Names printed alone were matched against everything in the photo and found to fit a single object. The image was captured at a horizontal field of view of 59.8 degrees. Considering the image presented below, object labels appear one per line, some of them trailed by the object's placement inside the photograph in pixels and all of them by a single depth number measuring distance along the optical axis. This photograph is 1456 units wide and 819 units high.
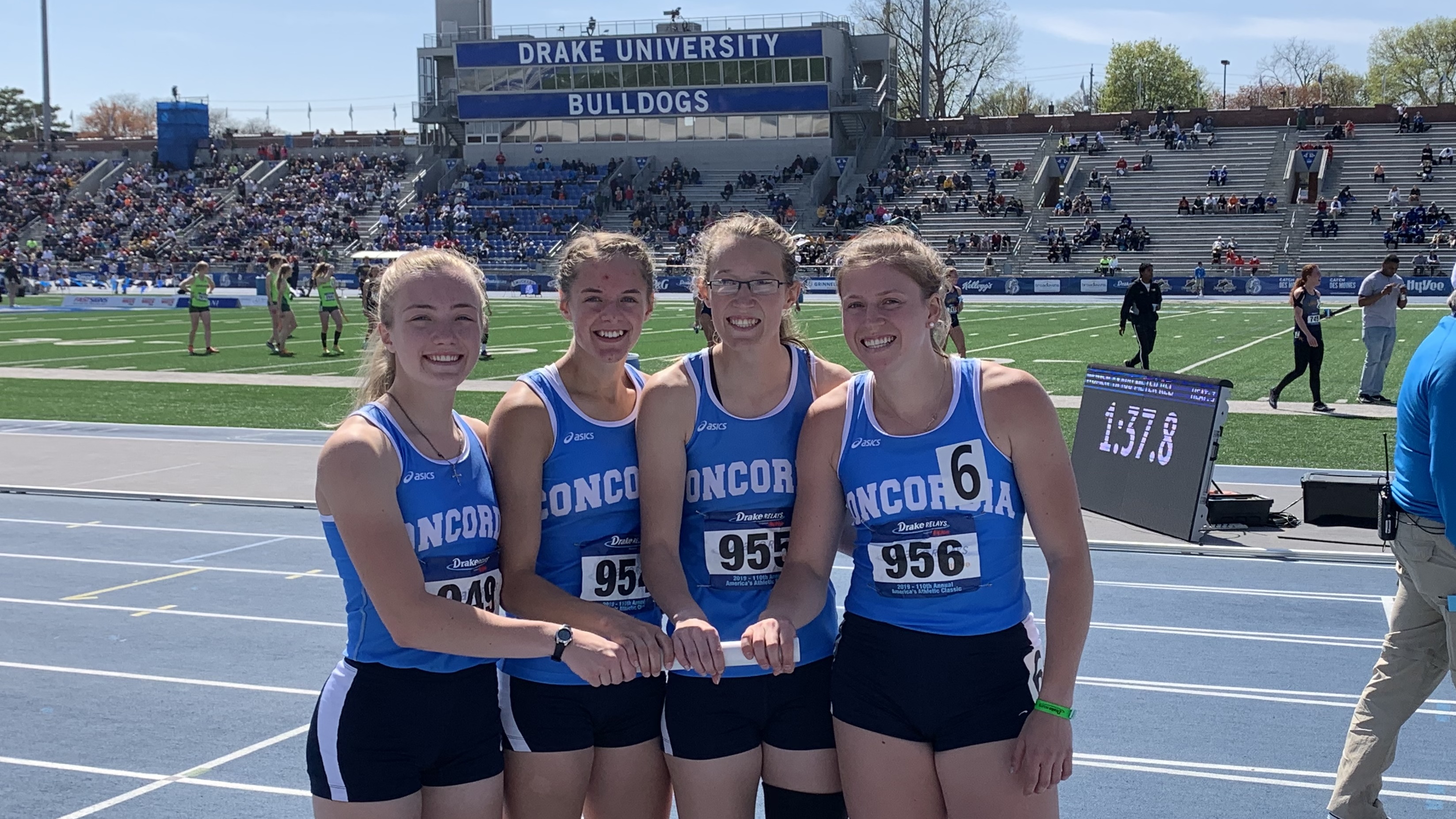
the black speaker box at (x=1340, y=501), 9.59
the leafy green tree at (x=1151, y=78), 95.19
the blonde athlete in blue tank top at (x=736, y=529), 3.12
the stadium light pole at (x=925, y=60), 64.31
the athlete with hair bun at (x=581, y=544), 3.10
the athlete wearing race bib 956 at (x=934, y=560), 2.98
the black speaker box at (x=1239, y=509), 9.72
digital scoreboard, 9.16
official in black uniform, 19.41
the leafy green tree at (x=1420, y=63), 87.94
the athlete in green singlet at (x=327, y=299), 22.19
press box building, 60.38
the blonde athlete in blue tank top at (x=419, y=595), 2.84
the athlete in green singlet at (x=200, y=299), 23.41
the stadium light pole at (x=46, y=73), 71.00
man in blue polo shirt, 3.74
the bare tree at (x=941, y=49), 82.62
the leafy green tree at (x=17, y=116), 114.69
